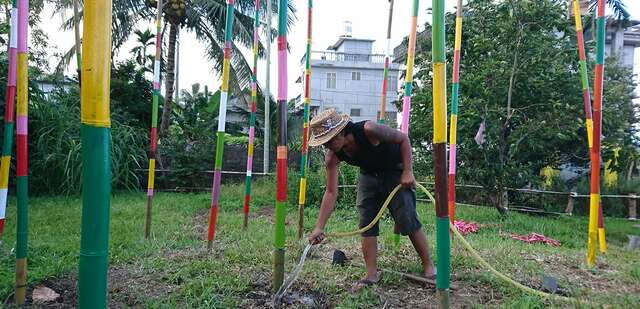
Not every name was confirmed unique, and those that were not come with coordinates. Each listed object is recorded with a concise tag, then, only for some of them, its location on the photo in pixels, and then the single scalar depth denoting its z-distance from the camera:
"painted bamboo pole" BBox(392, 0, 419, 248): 3.84
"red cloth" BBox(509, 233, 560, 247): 6.04
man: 3.13
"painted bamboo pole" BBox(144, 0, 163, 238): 4.54
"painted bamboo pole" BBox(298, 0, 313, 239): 4.76
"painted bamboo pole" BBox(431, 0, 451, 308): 1.90
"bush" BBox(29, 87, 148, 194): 8.39
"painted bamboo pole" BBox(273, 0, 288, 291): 2.88
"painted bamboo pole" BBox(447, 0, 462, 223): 4.24
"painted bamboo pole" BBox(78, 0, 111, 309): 1.30
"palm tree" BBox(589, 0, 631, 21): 11.46
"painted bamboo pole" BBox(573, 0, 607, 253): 4.08
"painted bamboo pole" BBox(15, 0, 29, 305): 2.58
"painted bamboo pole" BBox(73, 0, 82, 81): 3.91
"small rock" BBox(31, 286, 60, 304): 2.98
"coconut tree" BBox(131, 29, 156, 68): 13.02
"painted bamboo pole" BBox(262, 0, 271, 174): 10.44
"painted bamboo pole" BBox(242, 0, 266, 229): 4.91
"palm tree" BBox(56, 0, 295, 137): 11.50
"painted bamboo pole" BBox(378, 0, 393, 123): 4.49
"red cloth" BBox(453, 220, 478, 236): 6.45
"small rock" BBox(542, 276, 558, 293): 3.17
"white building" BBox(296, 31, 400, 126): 24.14
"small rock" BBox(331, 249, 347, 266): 3.81
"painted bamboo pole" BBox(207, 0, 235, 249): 3.92
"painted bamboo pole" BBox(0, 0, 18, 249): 2.71
